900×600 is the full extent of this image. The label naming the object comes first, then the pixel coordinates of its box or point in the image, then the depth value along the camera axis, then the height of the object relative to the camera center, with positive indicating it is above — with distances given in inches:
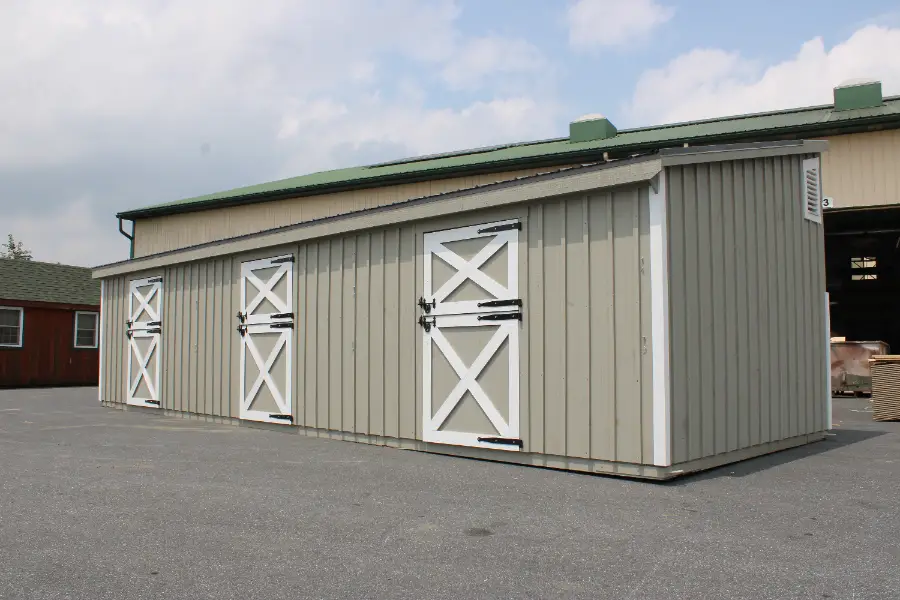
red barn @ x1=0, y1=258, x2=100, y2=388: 865.5 +19.1
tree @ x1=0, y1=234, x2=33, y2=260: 2405.3 +299.1
